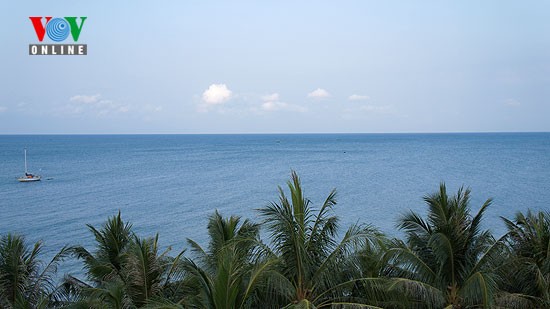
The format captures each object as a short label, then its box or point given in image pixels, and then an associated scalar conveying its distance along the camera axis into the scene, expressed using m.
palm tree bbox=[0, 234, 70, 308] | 19.80
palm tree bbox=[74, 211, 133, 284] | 20.45
